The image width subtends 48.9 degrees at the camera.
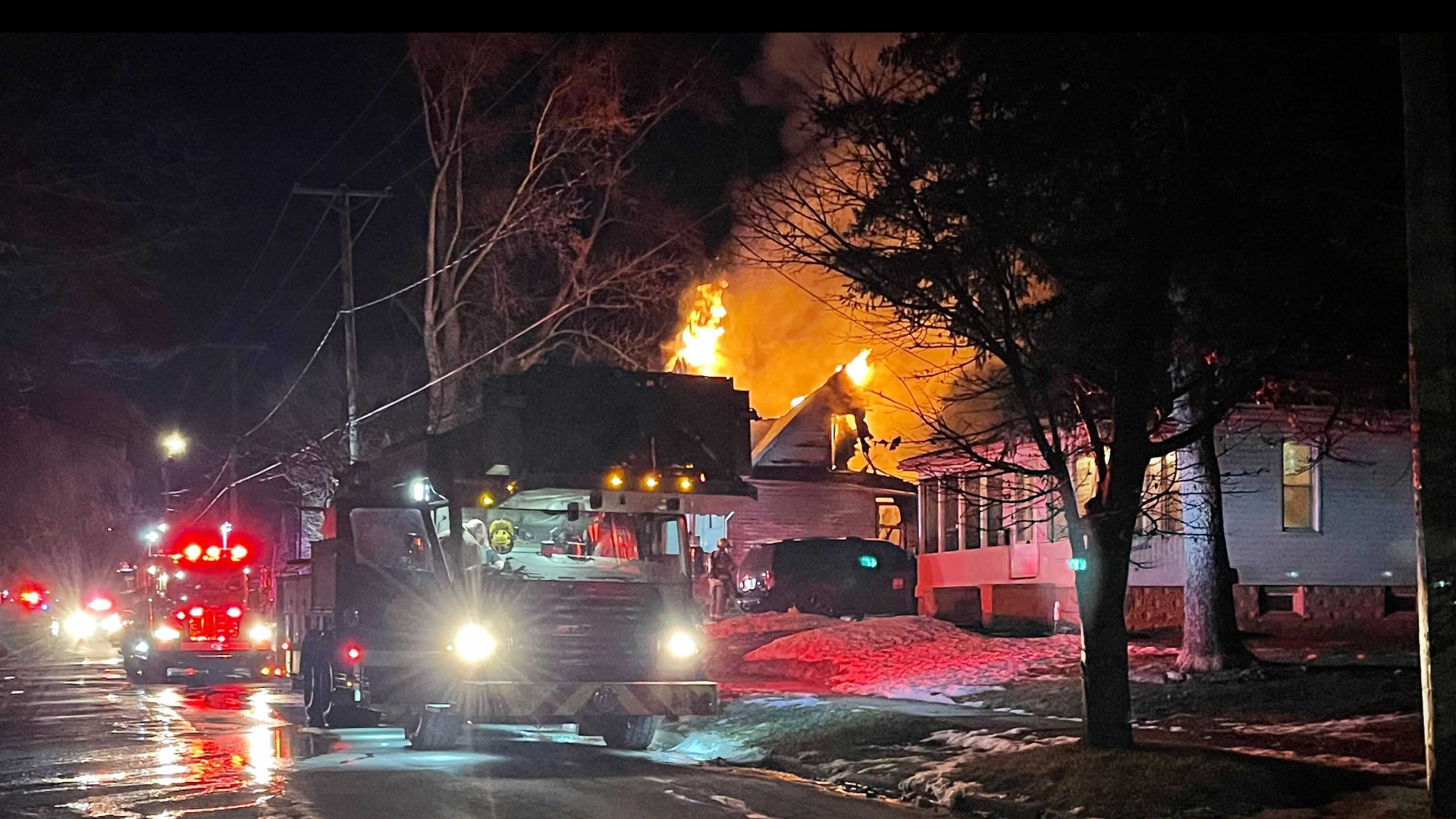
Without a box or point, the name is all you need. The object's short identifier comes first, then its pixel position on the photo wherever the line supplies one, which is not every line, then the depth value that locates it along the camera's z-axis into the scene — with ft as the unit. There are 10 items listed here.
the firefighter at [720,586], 96.12
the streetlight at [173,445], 155.02
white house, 85.56
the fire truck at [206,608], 89.61
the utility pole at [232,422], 146.00
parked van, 103.40
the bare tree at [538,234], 104.22
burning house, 133.18
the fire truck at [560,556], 46.96
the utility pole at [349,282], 100.89
